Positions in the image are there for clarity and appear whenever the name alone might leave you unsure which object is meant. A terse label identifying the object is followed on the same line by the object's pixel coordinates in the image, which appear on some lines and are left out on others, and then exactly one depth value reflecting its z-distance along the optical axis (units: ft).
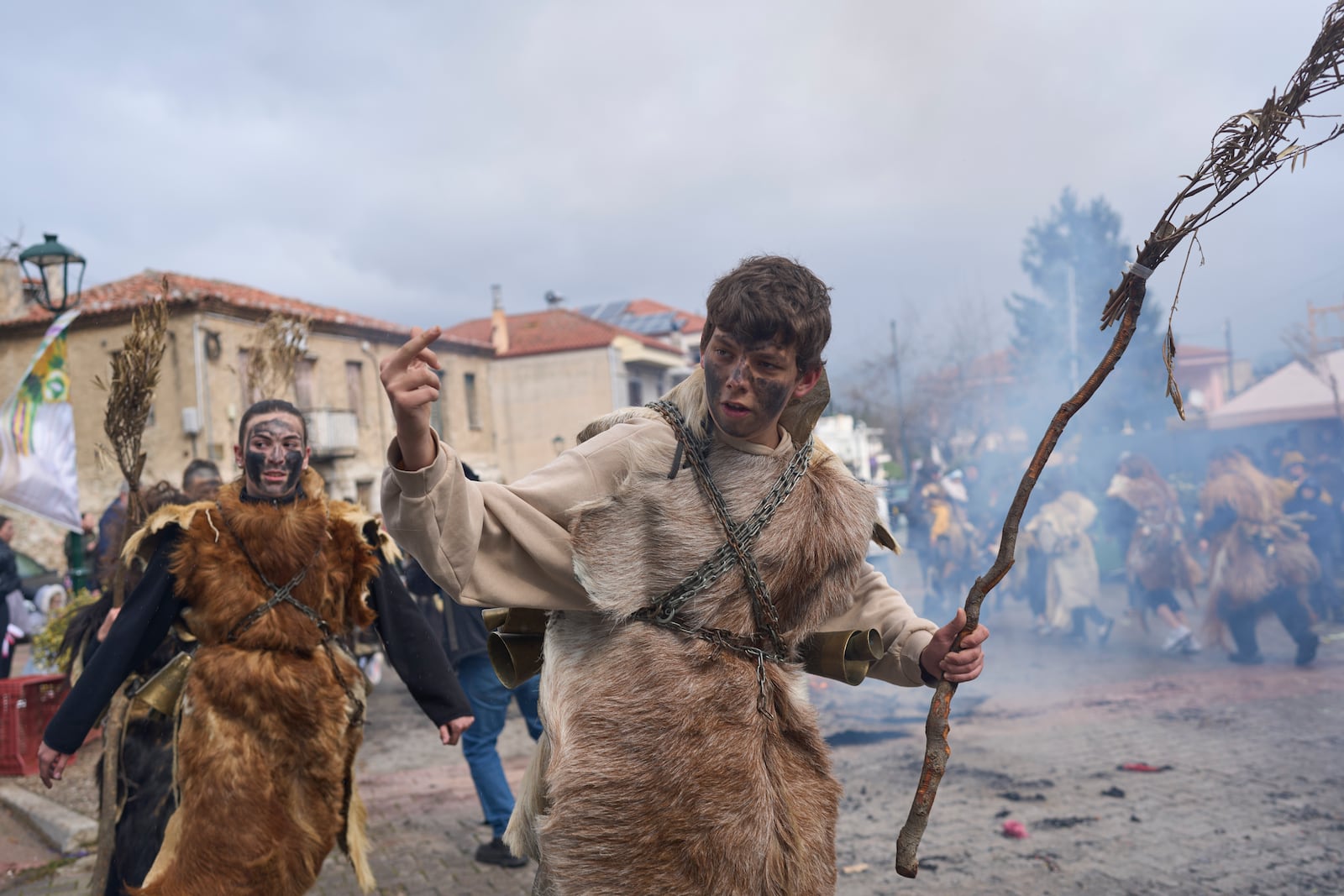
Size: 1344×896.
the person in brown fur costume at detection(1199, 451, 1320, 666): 30.78
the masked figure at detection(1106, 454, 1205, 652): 36.29
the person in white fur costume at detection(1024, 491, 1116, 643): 38.81
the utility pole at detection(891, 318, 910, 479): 98.59
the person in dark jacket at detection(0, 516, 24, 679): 28.99
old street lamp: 29.43
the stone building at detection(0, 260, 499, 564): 81.97
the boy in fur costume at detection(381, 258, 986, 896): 7.63
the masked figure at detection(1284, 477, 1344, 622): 36.06
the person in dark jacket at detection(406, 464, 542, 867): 17.89
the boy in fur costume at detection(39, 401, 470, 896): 11.78
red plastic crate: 23.41
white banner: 26.30
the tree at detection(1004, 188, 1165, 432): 58.08
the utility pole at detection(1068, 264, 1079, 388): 57.60
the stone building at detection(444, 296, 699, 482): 143.95
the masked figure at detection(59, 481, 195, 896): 12.50
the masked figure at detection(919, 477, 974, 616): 43.70
